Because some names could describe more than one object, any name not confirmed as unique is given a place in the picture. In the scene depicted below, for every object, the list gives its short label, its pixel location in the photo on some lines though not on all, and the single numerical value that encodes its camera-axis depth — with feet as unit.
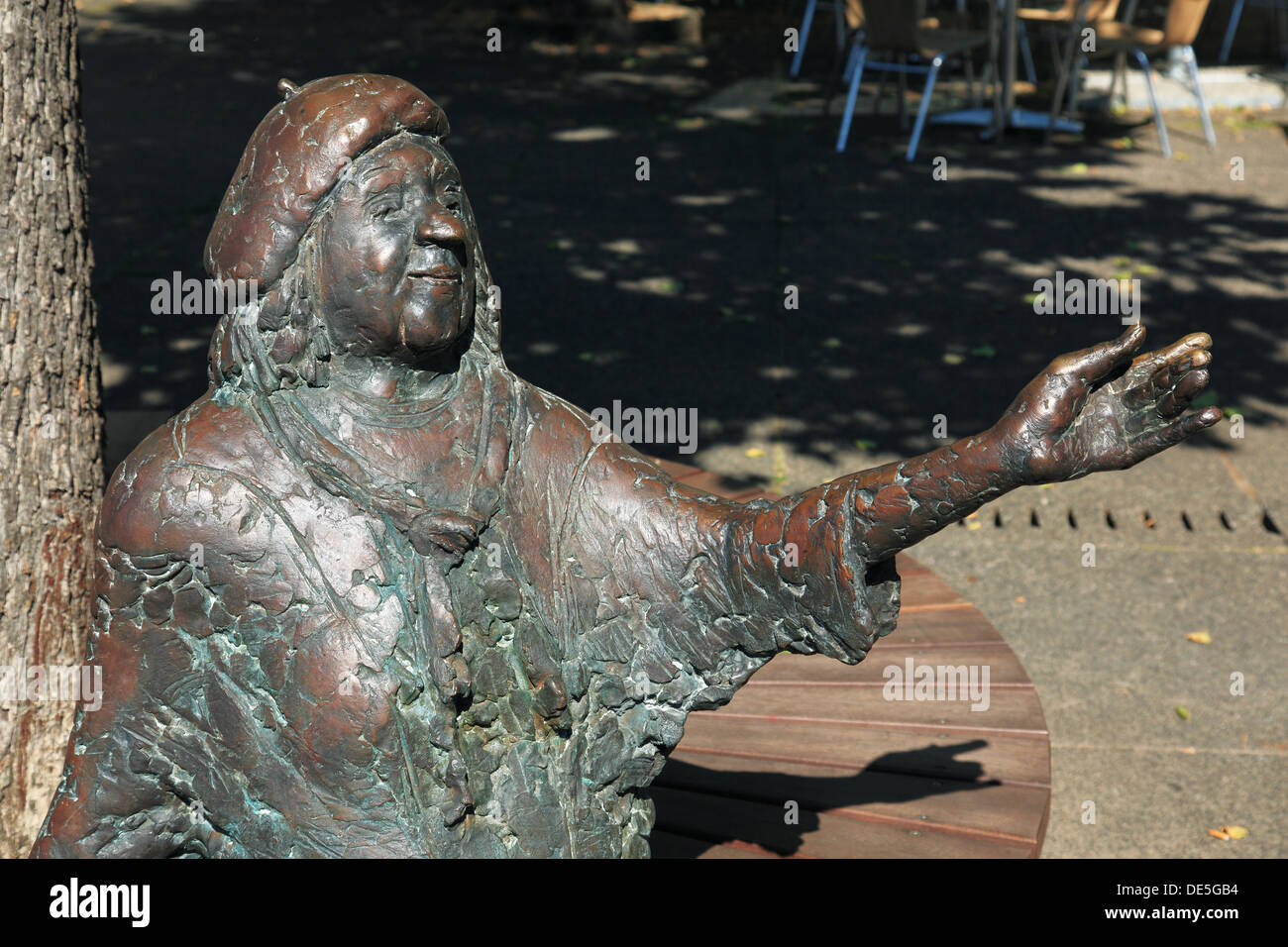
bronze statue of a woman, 6.90
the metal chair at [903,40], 31.78
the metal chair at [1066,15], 33.78
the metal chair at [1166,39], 31.48
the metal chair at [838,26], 39.48
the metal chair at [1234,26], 38.86
